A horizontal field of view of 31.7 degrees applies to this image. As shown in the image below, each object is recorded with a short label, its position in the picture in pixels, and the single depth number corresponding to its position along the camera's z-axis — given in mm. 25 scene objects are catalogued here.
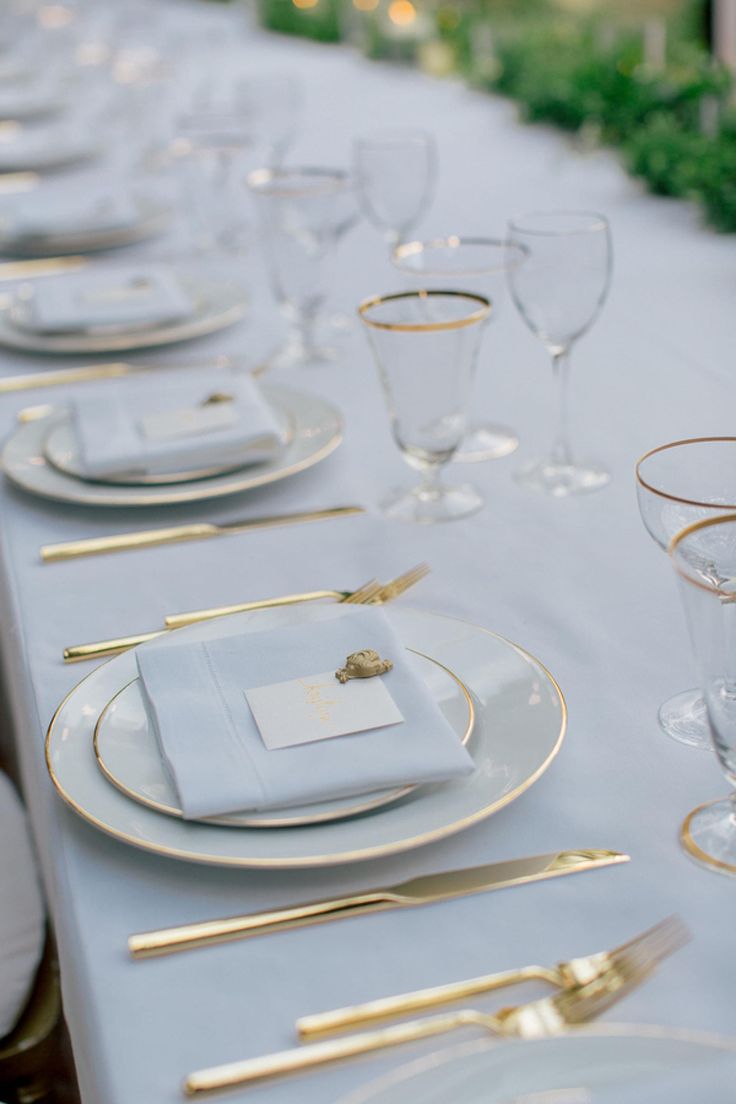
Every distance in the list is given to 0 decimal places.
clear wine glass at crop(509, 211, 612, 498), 1075
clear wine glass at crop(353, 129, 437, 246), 1541
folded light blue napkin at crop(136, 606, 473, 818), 665
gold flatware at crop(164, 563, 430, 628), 927
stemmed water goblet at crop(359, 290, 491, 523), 994
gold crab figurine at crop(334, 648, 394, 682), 758
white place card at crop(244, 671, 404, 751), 711
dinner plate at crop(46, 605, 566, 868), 642
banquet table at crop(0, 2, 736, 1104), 592
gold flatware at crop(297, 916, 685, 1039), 571
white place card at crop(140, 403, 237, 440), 1163
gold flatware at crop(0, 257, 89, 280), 1927
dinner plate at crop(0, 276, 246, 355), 1546
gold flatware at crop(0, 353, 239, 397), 1473
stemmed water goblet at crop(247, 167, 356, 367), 1400
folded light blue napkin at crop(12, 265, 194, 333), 1563
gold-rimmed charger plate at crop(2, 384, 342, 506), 1108
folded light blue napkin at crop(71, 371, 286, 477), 1132
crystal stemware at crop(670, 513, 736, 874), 586
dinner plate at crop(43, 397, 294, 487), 1127
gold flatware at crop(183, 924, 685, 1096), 546
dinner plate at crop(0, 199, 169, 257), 2034
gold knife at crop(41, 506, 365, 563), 1056
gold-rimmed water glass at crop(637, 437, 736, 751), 766
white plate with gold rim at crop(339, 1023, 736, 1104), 492
